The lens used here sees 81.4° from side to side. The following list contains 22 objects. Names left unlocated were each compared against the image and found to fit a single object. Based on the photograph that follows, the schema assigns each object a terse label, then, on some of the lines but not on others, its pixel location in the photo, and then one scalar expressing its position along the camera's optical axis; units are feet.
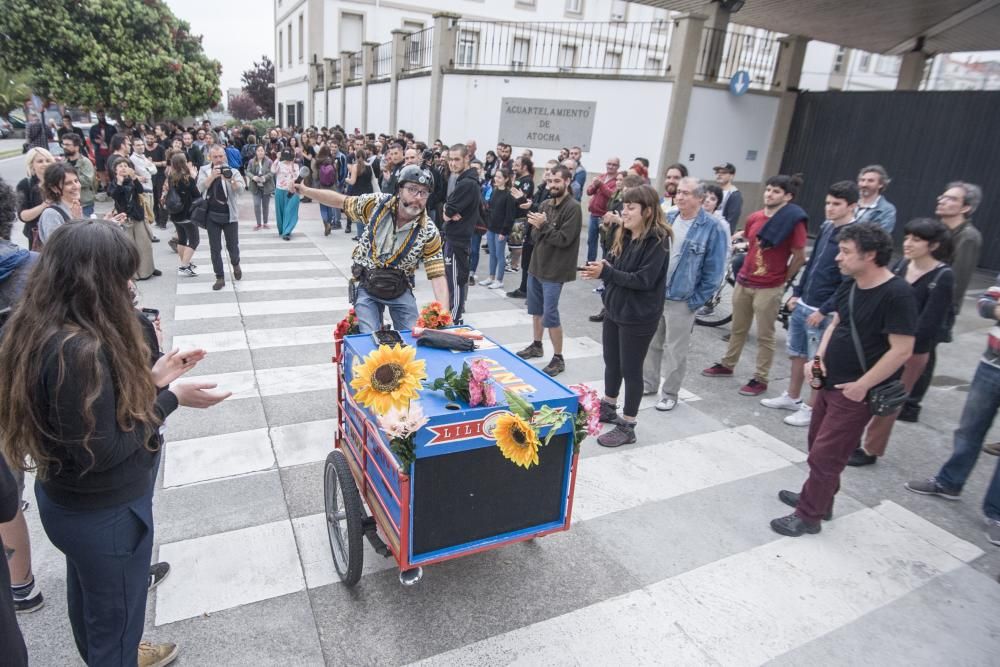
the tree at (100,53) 63.31
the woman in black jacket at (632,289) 14.66
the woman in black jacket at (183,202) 26.84
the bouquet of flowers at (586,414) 9.33
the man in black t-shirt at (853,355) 11.34
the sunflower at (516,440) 8.36
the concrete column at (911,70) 51.23
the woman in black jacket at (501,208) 27.76
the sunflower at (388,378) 8.24
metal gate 38.19
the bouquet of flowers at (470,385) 8.83
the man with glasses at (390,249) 14.19
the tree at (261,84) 165.89
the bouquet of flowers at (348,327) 12.47
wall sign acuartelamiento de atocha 47.88
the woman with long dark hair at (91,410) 5.99
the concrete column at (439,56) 55.67
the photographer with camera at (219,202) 26.22
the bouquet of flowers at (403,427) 7.91
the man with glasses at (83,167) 29.66
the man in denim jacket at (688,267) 17.46
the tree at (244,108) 180.86
